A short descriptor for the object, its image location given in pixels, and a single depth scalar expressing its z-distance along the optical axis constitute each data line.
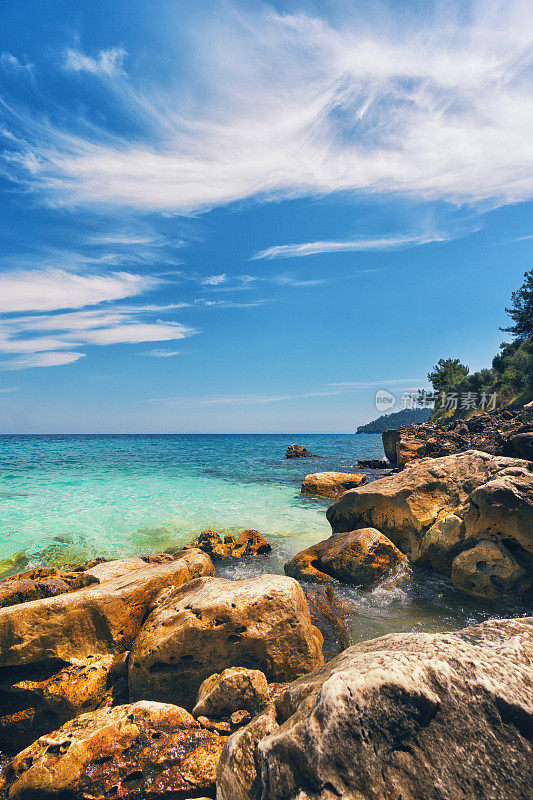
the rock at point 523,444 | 11.23
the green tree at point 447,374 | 77.62
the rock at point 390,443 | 31.39
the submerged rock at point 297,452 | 44.69
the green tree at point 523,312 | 42.28
